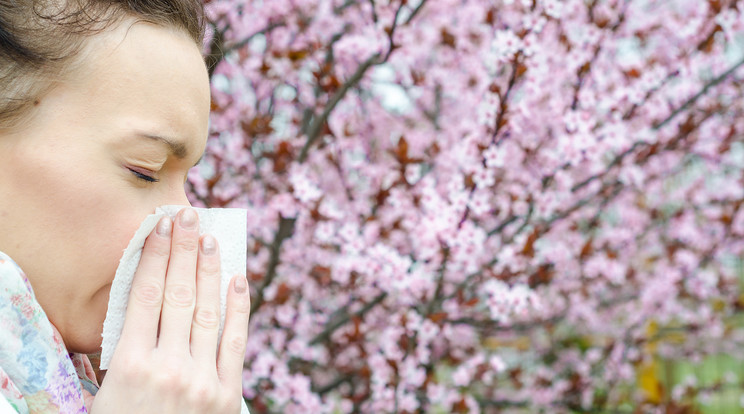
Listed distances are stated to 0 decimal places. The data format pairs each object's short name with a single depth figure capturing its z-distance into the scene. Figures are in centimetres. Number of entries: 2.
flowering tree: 172
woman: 99
